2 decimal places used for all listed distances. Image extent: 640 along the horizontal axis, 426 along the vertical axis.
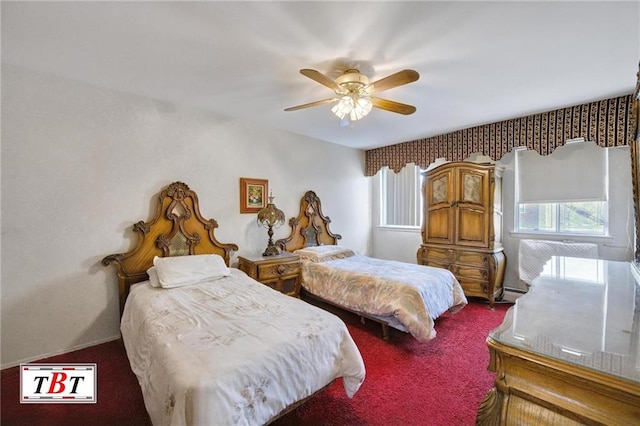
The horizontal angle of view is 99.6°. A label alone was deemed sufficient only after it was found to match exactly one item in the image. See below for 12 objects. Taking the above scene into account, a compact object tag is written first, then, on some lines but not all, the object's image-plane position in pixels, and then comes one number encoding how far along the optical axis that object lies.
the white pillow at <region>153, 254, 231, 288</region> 2.48
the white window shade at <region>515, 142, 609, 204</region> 3.19
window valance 2.73
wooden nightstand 3.17
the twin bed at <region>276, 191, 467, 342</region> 2.54
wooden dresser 0.73
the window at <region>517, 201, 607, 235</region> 3.22
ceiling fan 1.81
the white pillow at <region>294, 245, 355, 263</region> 3.66
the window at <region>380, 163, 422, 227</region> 4.90
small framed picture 3.54
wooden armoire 3.60
